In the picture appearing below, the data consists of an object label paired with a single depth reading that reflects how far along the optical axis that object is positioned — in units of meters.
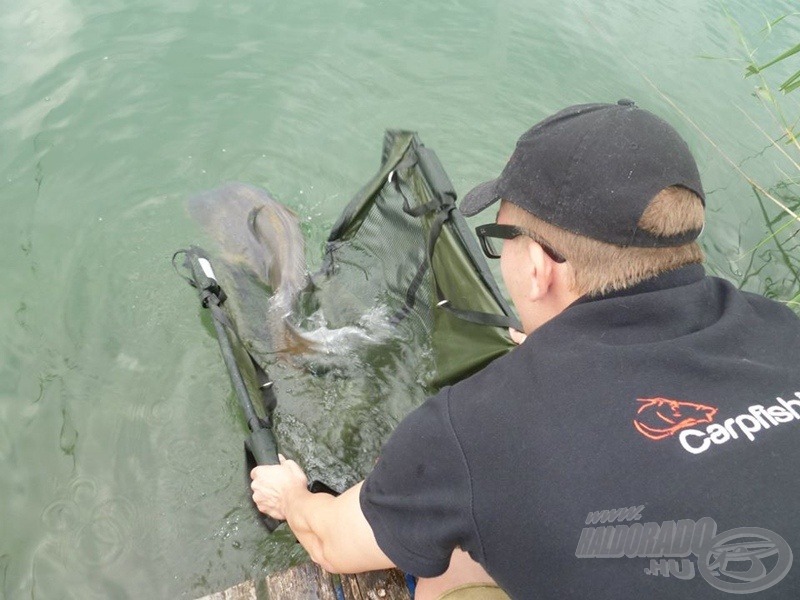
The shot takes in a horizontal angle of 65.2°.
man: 1.21
